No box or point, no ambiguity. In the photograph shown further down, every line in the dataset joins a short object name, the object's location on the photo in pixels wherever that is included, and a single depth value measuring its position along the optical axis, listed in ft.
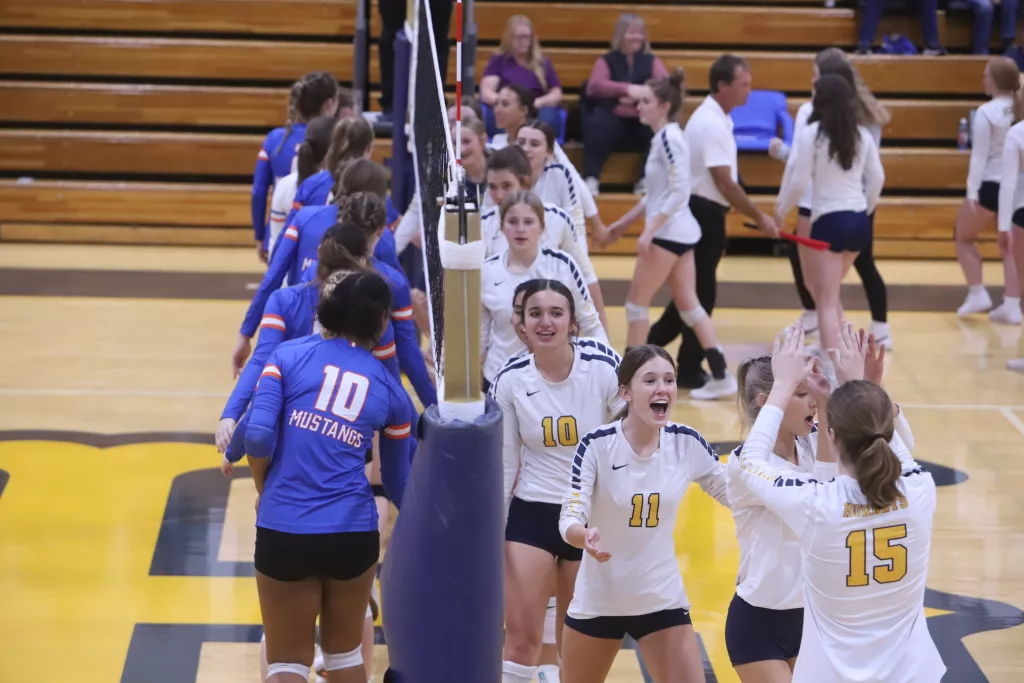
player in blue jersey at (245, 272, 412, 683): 23.17
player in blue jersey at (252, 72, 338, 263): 46.34
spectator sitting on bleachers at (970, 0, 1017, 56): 80.48
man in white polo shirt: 49.47
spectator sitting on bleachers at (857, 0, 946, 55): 79.20
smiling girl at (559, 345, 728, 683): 23.85
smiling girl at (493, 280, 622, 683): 26.58
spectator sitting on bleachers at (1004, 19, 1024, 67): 75.83
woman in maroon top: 73.67
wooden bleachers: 77.10
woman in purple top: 72.13
